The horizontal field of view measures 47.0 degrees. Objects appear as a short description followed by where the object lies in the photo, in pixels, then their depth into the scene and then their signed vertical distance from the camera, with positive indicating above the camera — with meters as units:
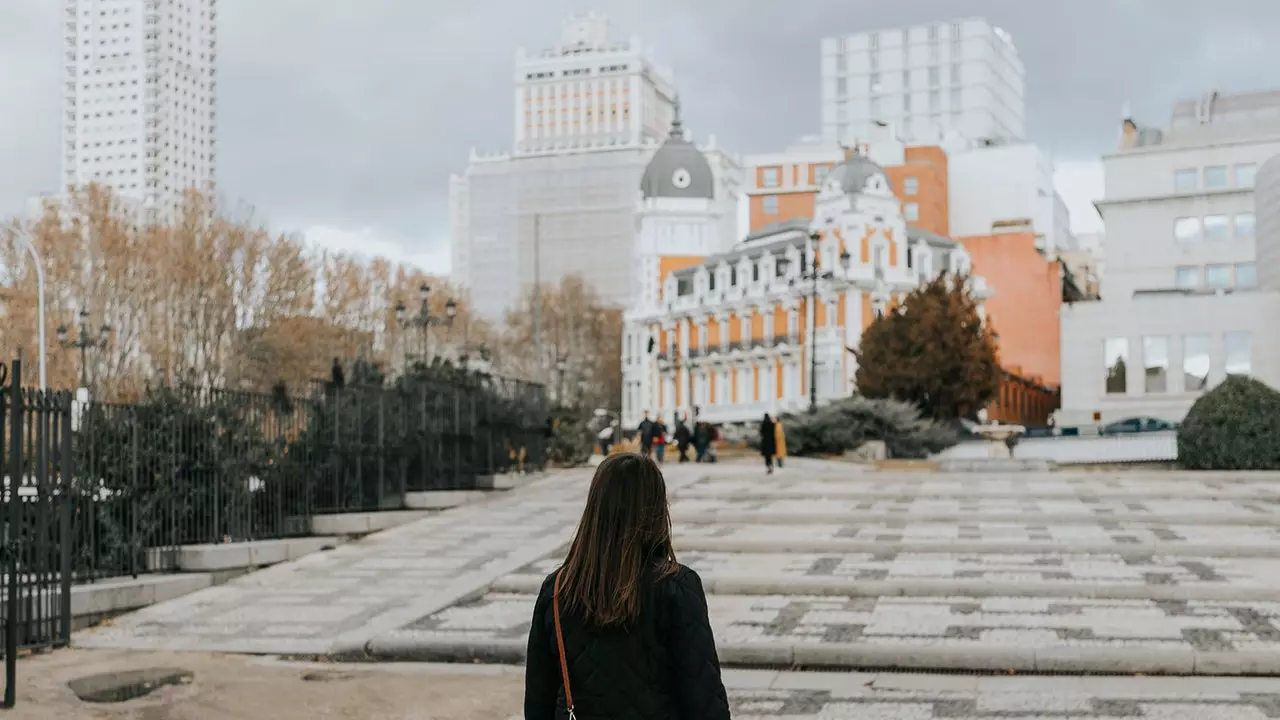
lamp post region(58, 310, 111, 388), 38.10 +2.23
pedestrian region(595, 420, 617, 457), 48.06 -0.88
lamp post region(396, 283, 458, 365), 36.91 +2.61
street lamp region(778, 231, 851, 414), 47.55 +4.88
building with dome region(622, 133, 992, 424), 71.50 +6.17
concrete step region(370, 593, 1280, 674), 11.31 -1.89
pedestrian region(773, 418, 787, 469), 34.47 -0.72
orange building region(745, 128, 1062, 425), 75.56 +8.65
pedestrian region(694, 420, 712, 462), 41.72 -0.81
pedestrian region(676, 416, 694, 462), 41.69 -0.73
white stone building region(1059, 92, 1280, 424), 56.34 +5.81
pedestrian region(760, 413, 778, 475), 33.28 -0.67
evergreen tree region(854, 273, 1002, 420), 47.12 +1.73
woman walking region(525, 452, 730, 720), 4.36 -0.62
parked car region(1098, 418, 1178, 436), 52.30 -0.59
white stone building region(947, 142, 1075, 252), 90.31 +13.91
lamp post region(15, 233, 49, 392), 36.80 +2.72
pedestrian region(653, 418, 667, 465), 40.41 -0.78
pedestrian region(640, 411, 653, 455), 38.81 -0.59
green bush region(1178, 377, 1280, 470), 31.08 -0.44
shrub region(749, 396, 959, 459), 42.91 -0.55
